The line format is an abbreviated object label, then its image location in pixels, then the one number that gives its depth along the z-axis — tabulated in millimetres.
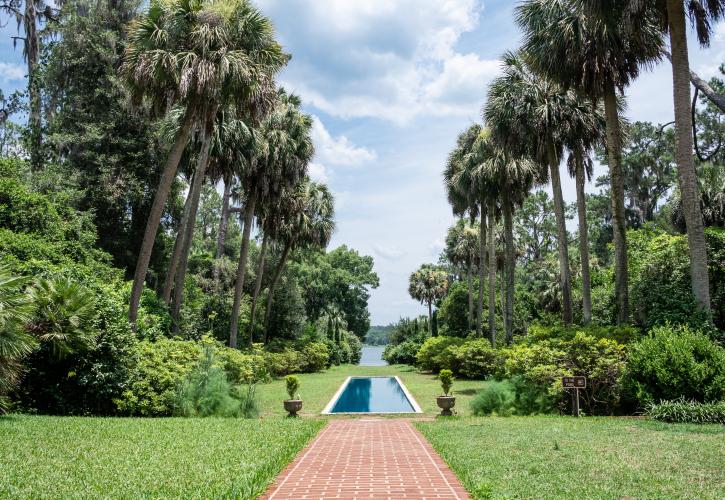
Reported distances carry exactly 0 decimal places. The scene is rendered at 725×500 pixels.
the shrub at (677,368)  11820
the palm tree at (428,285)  57219
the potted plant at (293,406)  14391
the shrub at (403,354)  46281
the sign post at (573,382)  12602
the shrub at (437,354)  28609
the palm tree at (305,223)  32062
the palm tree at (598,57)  16375
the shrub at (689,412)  11094
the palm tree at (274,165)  25453
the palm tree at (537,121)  19672
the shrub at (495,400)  14461
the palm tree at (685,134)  14125
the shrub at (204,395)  12995
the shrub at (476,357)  26003
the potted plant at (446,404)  14414
